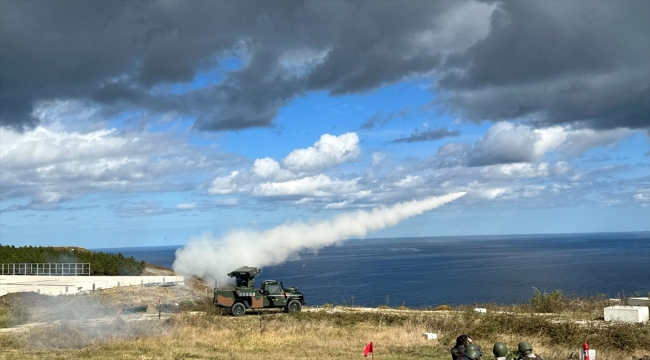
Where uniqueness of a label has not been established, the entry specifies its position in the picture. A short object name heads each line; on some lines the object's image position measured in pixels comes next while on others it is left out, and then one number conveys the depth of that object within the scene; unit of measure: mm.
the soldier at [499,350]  15672
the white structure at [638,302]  34812
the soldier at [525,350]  14953
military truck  34844
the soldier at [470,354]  14328
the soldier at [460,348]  14464
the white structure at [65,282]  51750
